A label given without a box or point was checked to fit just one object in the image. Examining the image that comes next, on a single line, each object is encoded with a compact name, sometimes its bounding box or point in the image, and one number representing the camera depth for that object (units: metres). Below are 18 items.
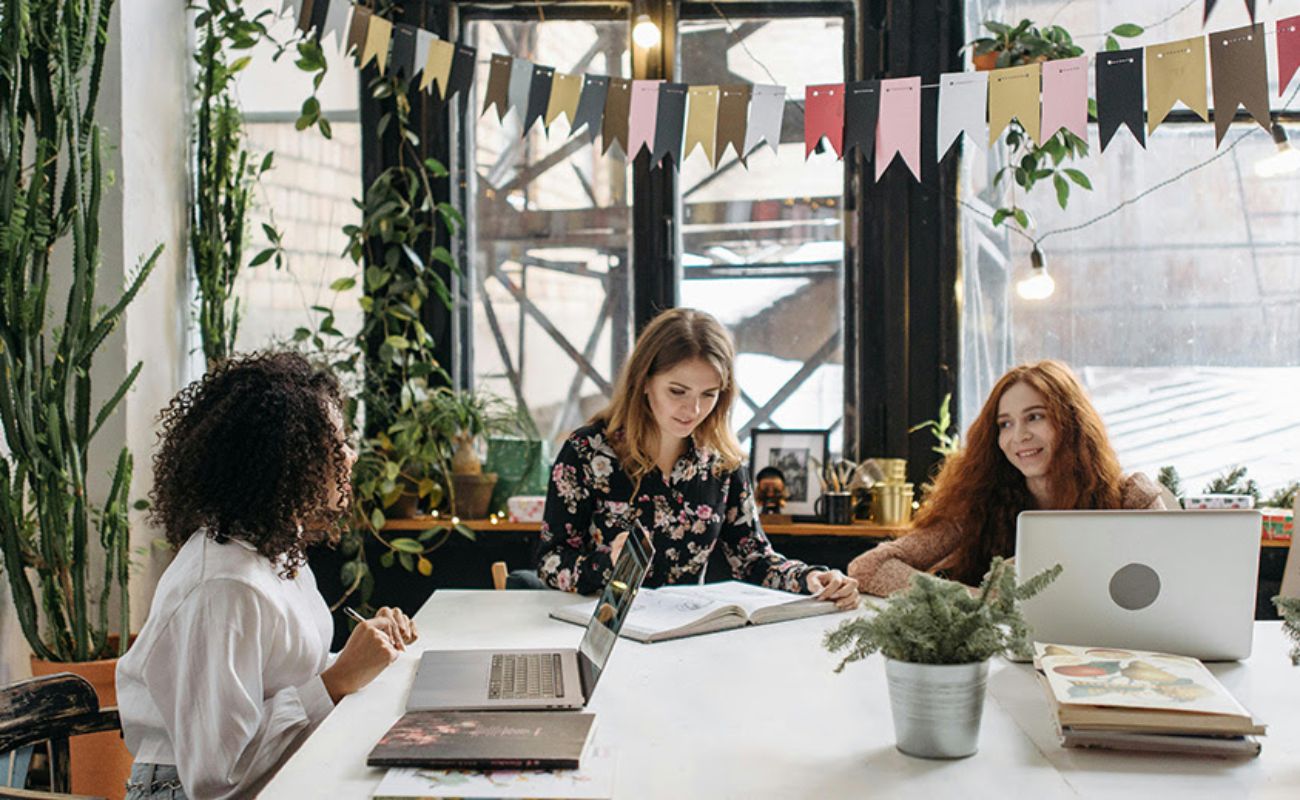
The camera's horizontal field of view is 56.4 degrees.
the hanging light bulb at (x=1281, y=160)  3.21
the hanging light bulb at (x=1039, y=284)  3.40
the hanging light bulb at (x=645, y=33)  3.47
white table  1.29
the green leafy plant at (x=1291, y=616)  1.41
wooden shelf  3.34
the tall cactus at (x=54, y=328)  2.48
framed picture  3.52
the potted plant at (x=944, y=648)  1.36
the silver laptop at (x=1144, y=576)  1.68
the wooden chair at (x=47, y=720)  1.56
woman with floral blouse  2.52
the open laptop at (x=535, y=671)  1.56
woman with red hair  2.50
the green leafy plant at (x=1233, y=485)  3.40
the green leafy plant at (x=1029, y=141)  3.21
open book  2.00
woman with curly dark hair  1.52
